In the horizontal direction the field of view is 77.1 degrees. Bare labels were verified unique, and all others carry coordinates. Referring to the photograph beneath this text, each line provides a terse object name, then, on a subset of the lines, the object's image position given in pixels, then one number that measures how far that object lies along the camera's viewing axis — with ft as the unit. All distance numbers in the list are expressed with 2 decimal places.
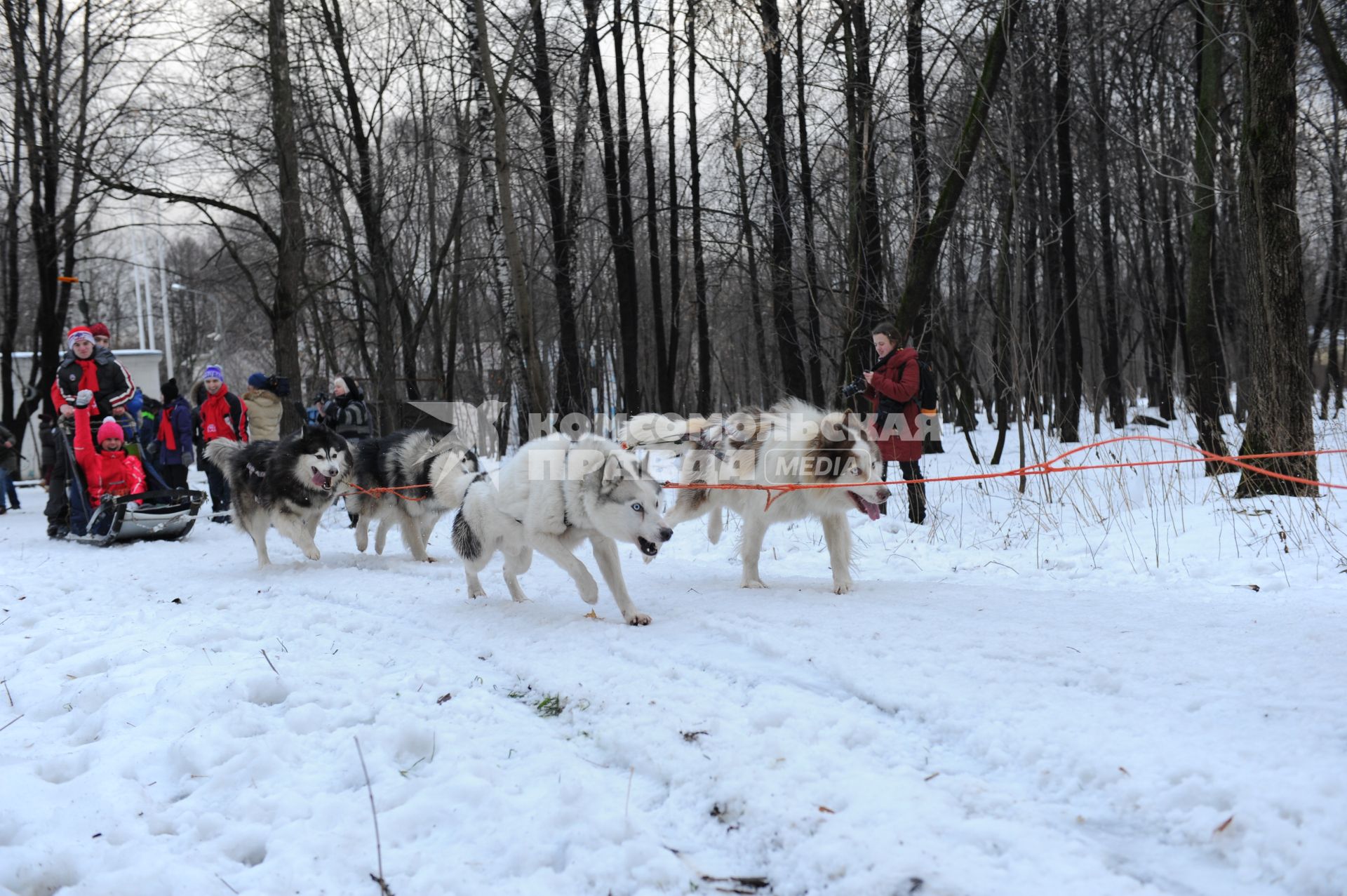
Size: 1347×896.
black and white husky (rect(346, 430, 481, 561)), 24.82
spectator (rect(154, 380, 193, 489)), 36.81
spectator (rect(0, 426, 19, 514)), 47.26
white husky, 16.19
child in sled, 32.17
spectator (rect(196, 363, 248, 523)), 36.11
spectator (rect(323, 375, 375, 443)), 35.60
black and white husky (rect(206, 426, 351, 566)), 25.32
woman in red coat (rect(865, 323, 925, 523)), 24.17
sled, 31.07
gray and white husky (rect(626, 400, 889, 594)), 18.66
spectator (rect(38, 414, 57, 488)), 40.11
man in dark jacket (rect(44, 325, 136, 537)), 32.09
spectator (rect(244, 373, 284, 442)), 39.55
